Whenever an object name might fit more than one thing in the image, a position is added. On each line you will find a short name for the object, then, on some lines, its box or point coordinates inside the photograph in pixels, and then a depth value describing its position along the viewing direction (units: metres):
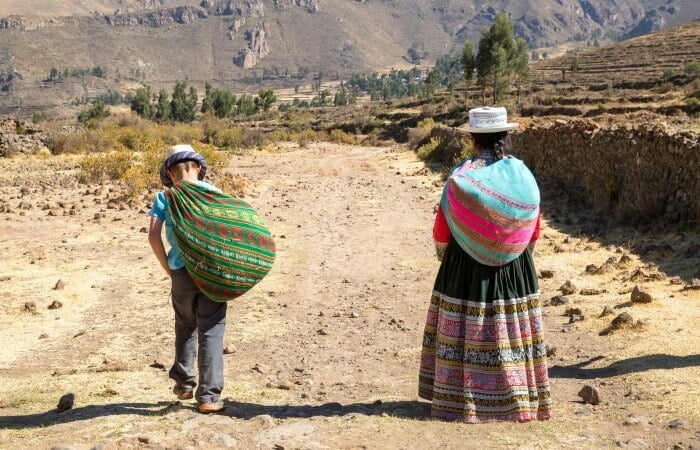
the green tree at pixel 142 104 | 77.44
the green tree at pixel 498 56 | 52.72
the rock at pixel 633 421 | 4.14
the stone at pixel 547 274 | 8.27
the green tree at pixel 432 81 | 92.46
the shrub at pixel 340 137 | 44.44
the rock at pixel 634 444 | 3.77
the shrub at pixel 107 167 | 16.84
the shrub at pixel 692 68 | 46.94
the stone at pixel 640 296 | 6.76
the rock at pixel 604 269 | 8.12
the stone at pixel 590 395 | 4.52
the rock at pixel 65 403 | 4.33
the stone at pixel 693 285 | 6.94
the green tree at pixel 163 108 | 75.41
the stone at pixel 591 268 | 8.17
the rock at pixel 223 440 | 3.68
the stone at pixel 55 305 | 7.21
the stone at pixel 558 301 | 7.19
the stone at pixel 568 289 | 7.53
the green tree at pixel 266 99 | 85.19
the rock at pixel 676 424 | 4.05
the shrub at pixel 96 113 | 61.45
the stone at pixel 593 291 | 7.37
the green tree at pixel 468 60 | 55.72
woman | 3.96
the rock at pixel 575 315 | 6.59
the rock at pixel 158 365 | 5.39
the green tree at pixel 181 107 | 75.25
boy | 4.03
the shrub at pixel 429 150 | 24.03
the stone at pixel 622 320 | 6.12
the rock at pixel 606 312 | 6.55
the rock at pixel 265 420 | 4.07
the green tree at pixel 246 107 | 86.81
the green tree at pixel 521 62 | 57.28
